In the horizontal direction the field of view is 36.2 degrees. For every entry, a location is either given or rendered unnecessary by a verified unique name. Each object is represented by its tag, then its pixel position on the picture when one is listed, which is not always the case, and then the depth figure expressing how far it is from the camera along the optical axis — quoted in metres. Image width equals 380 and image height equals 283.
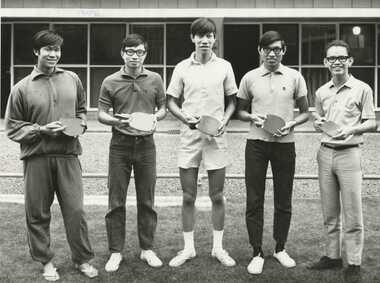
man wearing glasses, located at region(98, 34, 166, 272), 5.23
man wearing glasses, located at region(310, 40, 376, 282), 4.96
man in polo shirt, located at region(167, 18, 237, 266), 5.33
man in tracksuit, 4.88
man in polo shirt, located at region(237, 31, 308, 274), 5.26
